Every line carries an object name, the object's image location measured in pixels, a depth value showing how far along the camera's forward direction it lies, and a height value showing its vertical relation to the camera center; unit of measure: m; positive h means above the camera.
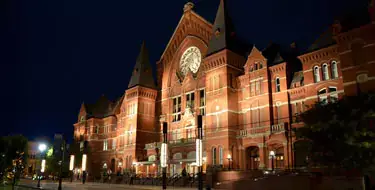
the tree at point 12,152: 44.47 +0.66
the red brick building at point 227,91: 36.78 +8.57
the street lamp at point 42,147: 42.75 +1.23
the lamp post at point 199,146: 24.31 +0.83
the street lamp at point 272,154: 37.85 +0.31
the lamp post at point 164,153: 32.38 +0.39
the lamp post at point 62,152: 36.46 +0.52
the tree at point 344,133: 24.03 +1.79
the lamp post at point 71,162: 46.38 -0.70
